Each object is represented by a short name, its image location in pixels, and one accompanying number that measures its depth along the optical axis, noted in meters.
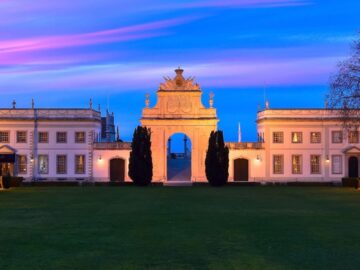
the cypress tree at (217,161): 54.34
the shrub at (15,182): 50.88
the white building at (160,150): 60.38
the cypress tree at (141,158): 53.84
